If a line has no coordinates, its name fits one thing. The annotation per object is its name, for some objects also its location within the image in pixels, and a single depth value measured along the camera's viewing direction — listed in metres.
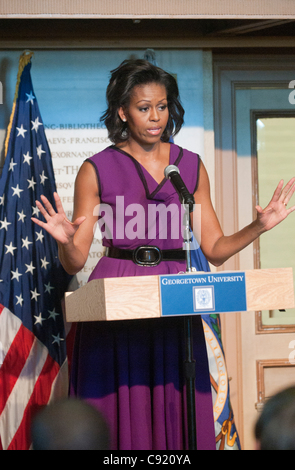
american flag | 8.67
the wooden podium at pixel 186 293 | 7.11
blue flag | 8.73
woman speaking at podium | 7.55
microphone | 7.35
